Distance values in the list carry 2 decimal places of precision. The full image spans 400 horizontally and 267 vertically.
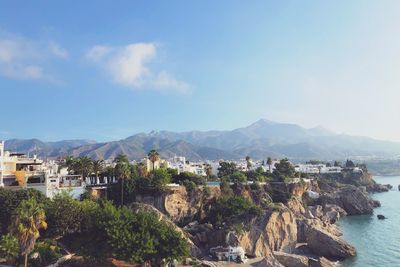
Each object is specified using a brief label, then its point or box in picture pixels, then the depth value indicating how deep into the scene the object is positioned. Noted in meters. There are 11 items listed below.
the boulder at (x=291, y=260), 48.50
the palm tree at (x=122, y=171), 61.61
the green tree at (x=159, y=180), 62.09
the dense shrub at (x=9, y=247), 33.94
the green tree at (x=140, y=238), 37.06
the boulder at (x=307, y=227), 60.95
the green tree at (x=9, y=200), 44.44
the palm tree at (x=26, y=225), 30.89
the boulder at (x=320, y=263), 48.47
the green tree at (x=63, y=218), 44.03
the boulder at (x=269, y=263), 45.34
